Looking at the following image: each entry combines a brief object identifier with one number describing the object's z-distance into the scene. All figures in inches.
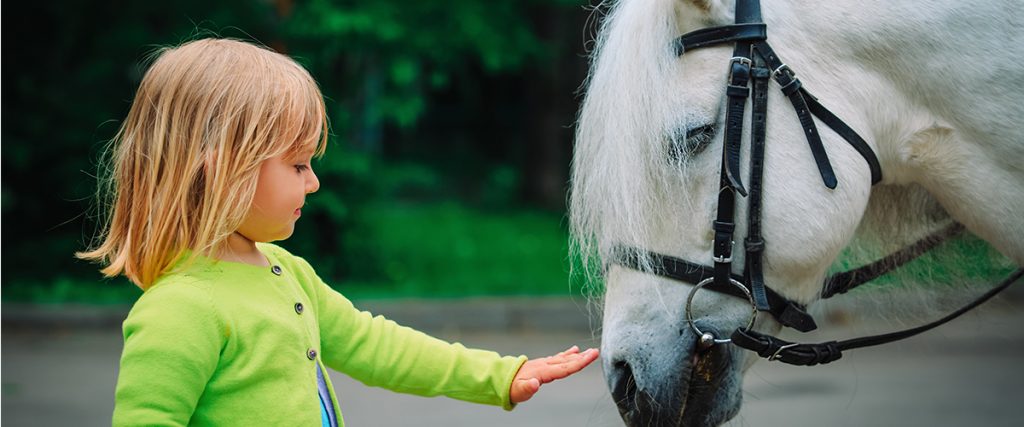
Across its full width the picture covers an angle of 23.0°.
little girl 94.8
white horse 103.5
